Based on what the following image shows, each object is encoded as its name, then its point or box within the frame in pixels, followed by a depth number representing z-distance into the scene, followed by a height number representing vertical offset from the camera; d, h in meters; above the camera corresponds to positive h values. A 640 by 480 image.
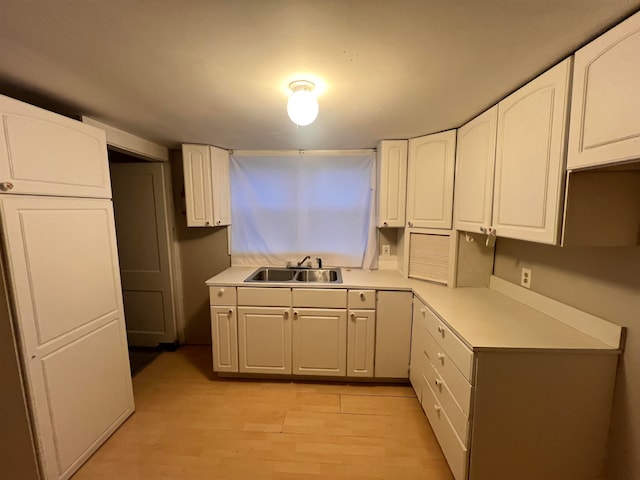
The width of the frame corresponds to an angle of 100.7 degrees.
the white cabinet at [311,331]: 2.24 -1.02
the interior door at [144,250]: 2.72 -0.38
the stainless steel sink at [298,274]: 2.68 -0.63
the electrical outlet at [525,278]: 1.73 -0.45
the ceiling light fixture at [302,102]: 1.35 +0.56
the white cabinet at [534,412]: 1.24 -0.97
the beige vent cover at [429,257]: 2.23 -0.40
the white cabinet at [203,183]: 2.50 +0.29
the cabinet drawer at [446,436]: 1.35 -1.30
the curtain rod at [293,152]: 2.68 +0.61
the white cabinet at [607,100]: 0.88 +0.39
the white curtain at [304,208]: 2.71 +0.05
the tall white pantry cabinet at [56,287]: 1.25 -0.39
